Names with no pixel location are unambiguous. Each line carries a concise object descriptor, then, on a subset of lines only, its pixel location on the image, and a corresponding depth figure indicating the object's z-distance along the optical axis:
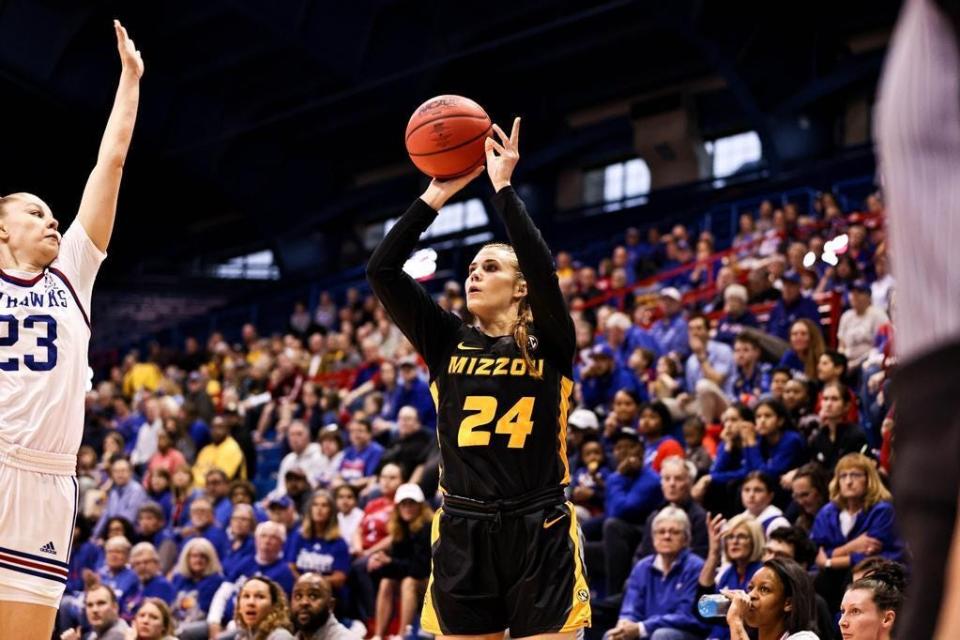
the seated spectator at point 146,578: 9.73
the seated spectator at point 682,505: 7.64
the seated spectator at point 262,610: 7.31
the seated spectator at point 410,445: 10.53
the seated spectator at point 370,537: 9.16
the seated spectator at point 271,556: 9.22
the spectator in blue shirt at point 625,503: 7.95
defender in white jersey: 3.68
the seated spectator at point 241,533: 9.86
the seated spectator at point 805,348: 9.45
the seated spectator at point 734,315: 11.26
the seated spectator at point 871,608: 4.59
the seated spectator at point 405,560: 8.65
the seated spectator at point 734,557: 6.79
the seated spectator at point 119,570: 9.86
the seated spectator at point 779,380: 8.77
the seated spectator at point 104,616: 8.42
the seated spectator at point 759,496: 7.25
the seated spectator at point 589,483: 8.80
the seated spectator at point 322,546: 9.27
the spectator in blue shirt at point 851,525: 6.66
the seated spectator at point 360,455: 11.24
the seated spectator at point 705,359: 10.41
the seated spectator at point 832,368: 8.76
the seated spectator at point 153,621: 7.91
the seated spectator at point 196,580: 9.52
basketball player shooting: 3.98
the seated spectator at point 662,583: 6.93
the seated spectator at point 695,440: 8.77
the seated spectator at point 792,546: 6.48
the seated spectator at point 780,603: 5.37
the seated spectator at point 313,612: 7.53
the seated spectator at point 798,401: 8.56
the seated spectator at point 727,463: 7.93
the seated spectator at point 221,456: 12.81
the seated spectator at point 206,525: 10.69
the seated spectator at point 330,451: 11.65
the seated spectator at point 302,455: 11.92
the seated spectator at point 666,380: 10.34
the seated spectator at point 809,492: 7.34
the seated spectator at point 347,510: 9.89
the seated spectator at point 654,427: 9.13
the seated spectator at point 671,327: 11.67
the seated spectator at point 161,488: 12.37
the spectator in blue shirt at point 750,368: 9.84
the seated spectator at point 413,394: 12.50
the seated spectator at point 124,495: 12.27
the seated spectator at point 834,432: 7.80
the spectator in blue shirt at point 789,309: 10.84
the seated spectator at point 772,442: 7.99
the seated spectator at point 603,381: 10.95
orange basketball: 4.57
